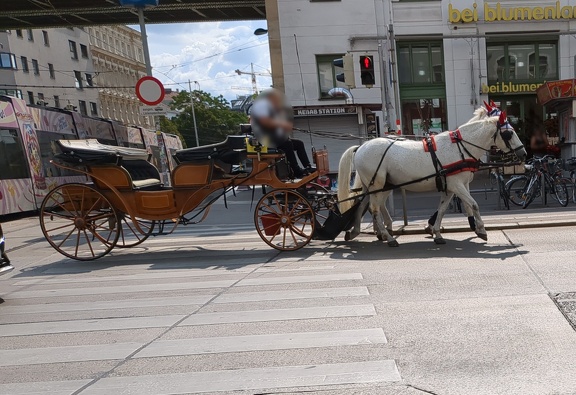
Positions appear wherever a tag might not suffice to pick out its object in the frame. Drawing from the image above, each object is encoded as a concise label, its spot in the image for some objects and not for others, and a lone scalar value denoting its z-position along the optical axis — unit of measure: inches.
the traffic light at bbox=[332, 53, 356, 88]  446.0
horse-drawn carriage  309.4
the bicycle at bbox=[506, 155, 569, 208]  484.4
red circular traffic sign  428.8
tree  2672.2
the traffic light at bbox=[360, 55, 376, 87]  438.9
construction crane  2617.1
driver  303.3
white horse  303.9
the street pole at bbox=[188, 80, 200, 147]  2459.8
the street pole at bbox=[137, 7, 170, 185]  441.3
